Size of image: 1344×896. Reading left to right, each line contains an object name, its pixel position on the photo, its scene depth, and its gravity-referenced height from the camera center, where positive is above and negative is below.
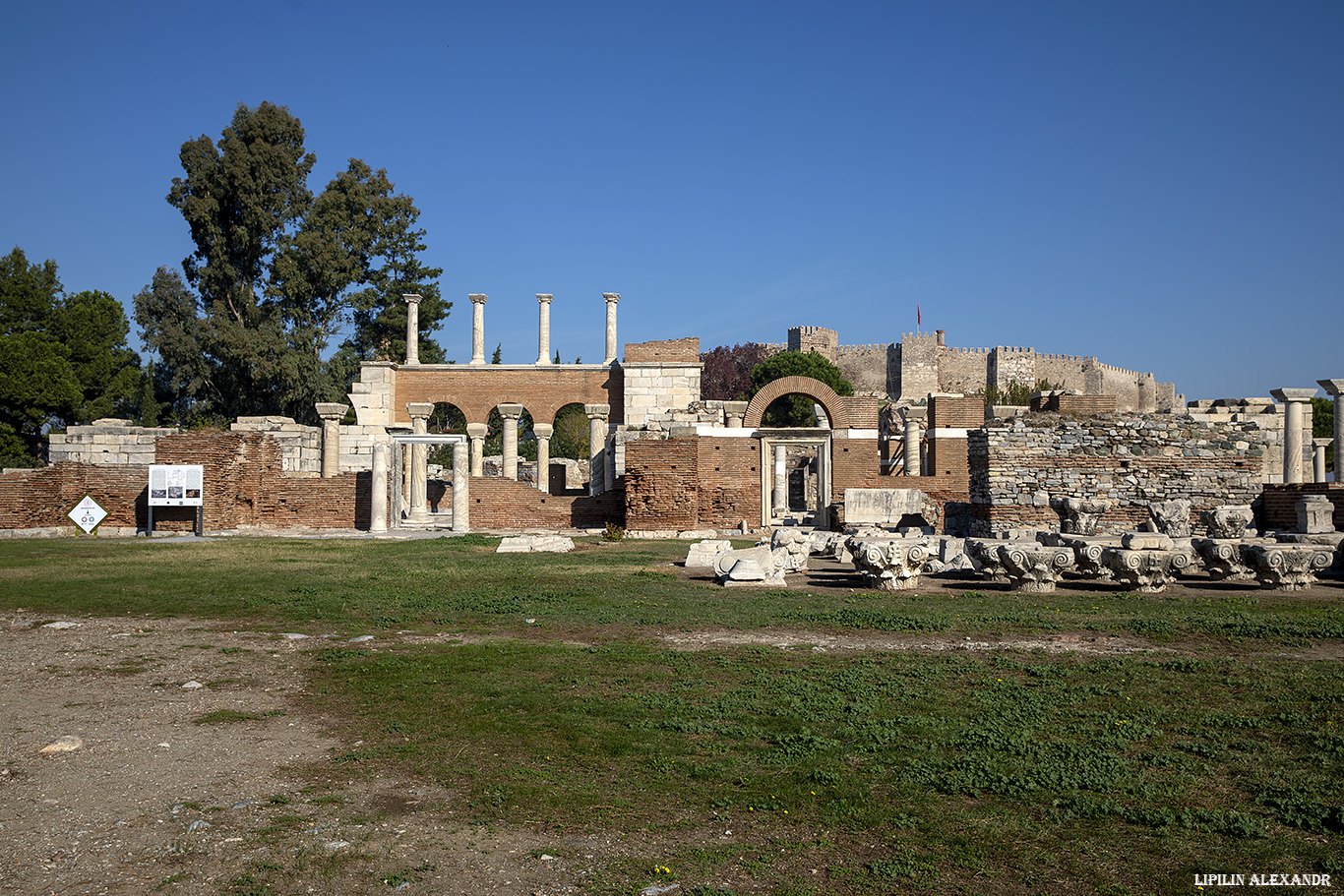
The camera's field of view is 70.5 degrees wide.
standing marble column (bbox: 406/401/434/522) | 28.78 -0.28
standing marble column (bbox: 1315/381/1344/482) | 22.42 +1.94
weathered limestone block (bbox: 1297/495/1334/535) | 14.84 -0.58
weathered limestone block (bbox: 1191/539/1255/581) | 11.82 -1.04
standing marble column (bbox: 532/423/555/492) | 33.54 +0.67
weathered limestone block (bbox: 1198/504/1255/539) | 15.28 -0.70
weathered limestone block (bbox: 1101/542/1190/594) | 11.39 -1.07
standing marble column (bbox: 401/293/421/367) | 36.47 +5.37
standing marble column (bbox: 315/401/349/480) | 27.27 +0.91
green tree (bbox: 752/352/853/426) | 56.31 +6.22
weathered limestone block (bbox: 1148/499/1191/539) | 15.31 -0.67
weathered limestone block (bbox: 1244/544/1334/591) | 11.49 -1.04
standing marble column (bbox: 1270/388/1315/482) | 22.88 +0.93
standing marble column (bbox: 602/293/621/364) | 35.53 +5.28
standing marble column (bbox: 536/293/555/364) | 35.53 +5.38
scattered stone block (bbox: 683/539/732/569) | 15.23 -1.31
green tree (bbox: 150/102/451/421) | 39.72 +8.52
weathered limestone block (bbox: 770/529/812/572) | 13.93 -1.14
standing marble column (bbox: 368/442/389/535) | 23.64 -0.78
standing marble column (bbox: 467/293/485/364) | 36.22 +5.48
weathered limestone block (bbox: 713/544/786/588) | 12.61 -1.28
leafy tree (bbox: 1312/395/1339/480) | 47.34 +2.87
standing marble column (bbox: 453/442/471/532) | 24.02 -0.80
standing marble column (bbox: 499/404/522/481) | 33.97 +1.33
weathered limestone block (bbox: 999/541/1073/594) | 11.59 -1.07
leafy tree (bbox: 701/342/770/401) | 66.06 +7.24
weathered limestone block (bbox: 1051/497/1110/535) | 15.16 -0.64
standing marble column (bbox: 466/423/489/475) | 35.16 +1.10
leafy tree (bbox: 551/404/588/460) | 51.91 +2.16
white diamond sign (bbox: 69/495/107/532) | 21.55 -1.10
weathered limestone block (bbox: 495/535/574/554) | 17.97 -1.40
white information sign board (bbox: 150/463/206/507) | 21.61 -0.39
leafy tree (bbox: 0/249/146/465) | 35.62 +4.38
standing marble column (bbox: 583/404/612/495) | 27.23 +0.93
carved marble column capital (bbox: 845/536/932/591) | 12.00 -1.09
